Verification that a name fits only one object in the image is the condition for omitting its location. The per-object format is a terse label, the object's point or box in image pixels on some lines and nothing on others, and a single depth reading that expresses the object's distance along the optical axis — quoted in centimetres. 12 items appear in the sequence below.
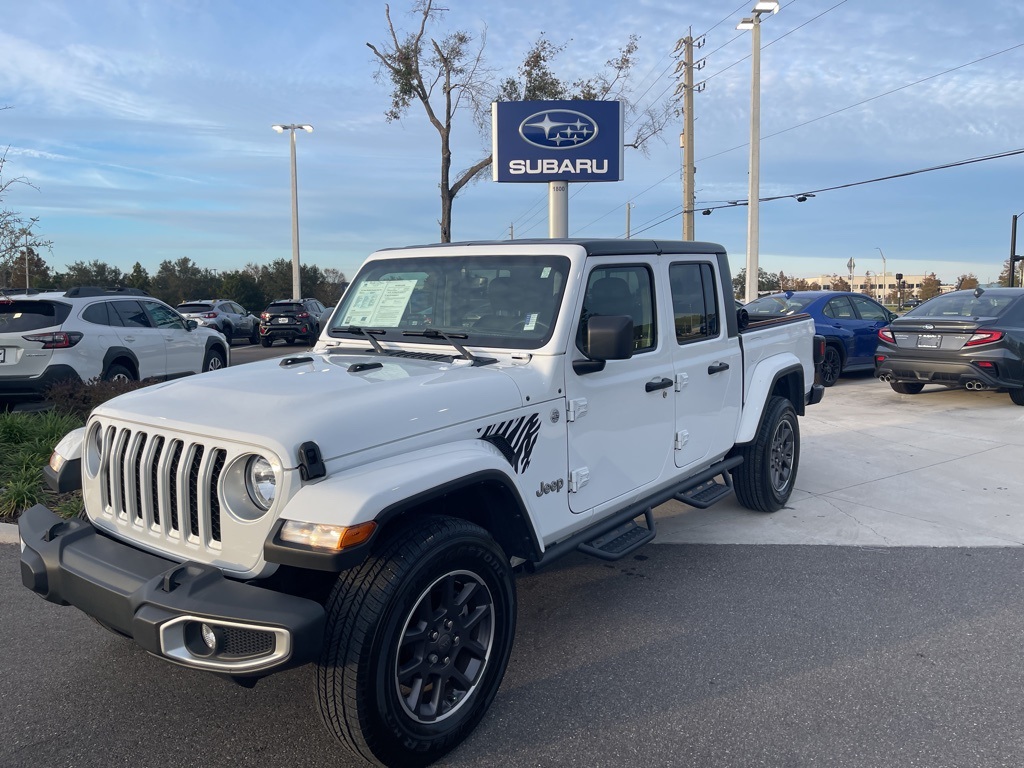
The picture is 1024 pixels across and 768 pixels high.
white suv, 901
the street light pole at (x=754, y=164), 1998
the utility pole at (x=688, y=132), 2341
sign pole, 1495
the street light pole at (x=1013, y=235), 4120
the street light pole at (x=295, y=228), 2875
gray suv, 2450
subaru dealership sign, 1470
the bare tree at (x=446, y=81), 1953
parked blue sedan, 1251
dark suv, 2336
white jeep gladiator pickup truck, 257
